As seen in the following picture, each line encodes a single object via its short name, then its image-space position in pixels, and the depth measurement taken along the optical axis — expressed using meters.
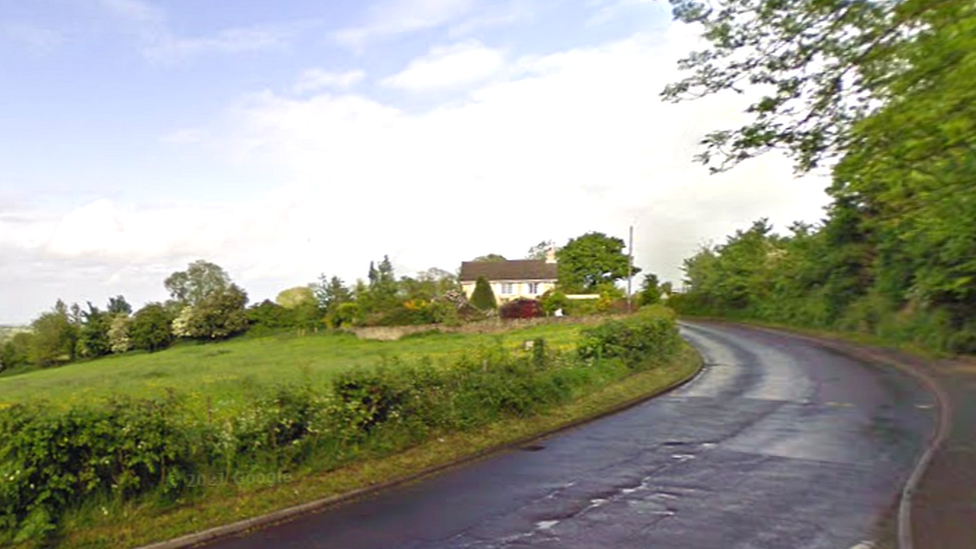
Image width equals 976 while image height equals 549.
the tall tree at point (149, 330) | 64.00
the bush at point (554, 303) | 51.00
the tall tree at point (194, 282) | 87.06
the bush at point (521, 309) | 49.31
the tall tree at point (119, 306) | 81.54
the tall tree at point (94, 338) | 64.12
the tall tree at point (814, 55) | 6.45
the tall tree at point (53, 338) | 62.31
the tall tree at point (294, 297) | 69.38
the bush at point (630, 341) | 16.97
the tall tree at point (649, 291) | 57.49
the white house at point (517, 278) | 78.44
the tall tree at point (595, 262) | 84.81
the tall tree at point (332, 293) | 62.84
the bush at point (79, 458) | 5.70
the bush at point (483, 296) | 59.11
